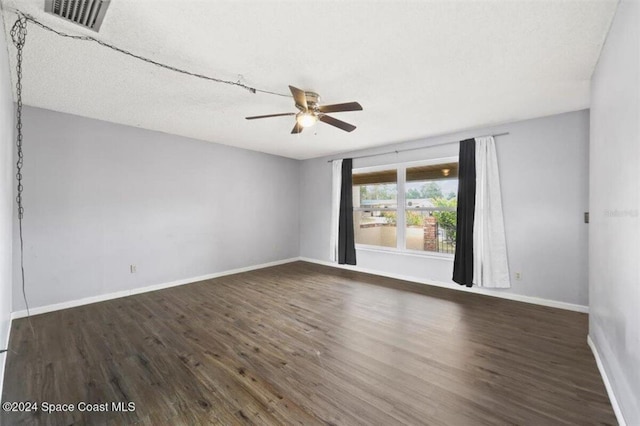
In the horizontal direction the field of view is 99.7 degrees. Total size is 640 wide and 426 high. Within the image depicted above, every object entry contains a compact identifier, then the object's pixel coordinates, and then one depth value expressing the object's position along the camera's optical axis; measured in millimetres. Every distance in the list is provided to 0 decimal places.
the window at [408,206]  4465
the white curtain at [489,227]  3834
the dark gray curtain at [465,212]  4023
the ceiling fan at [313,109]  2447
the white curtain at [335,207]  5648
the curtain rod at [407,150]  3881
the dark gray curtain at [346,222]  5488
